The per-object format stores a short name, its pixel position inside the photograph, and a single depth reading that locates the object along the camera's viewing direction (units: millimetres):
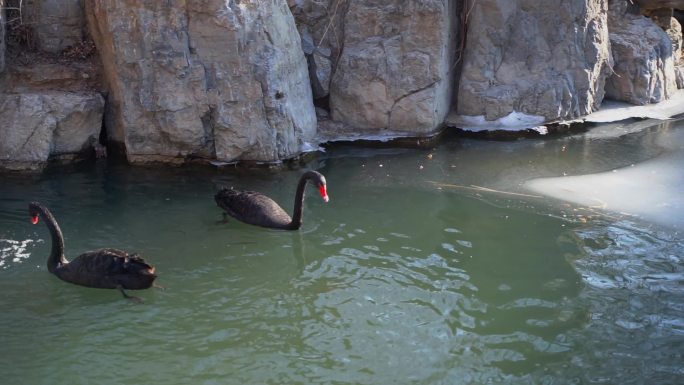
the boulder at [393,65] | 10984
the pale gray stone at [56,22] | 10531
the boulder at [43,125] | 9672
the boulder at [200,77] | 9562
